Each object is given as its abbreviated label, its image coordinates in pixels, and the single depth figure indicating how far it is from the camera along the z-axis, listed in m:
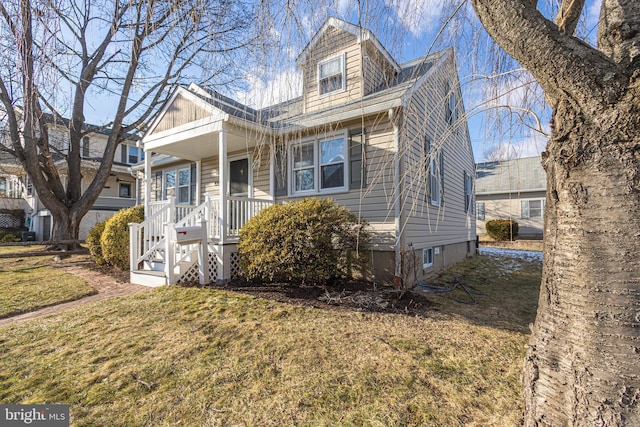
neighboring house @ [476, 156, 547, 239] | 17.58
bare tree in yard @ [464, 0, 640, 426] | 1.52
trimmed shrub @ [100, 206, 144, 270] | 8.11
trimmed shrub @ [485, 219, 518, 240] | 16.56
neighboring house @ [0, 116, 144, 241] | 17.34
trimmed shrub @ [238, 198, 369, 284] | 5.50
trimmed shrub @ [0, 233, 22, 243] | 15.62
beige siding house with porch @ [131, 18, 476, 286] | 6.23
